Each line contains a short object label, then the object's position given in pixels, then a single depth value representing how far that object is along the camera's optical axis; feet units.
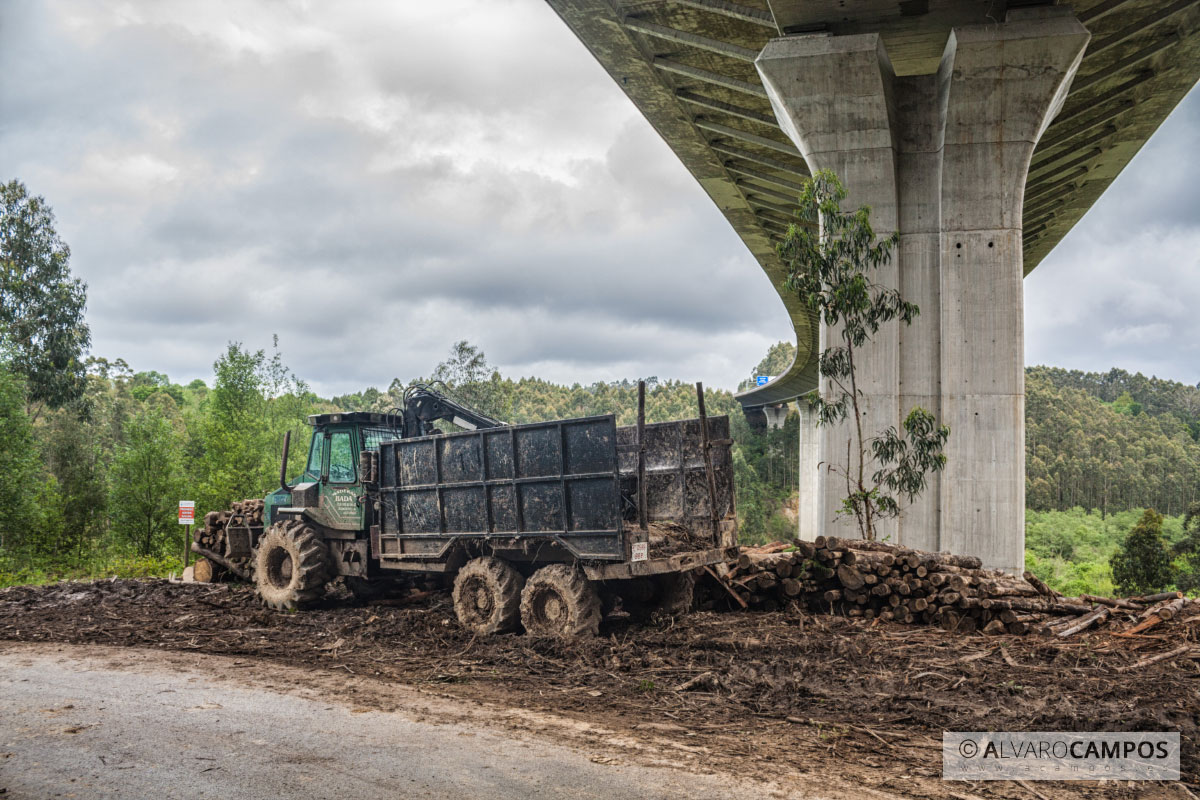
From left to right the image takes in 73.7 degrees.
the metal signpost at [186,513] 55.01
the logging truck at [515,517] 26.94
